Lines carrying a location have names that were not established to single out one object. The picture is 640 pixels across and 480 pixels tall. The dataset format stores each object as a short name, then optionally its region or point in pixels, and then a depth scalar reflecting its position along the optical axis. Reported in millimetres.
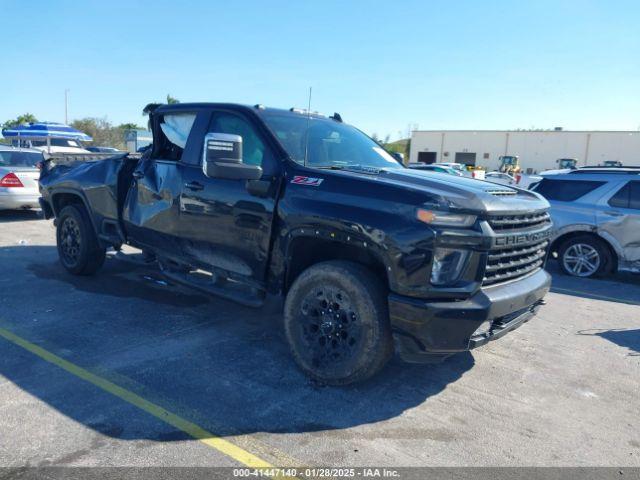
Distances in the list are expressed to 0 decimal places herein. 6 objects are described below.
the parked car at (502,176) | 25042
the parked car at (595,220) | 8031
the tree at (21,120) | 58375
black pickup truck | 3424
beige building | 50906
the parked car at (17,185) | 10945
